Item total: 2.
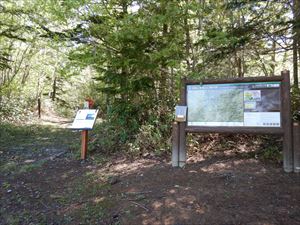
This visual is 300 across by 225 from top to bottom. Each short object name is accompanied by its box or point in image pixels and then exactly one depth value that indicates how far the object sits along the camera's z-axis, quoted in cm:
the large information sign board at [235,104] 421
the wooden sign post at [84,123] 565
